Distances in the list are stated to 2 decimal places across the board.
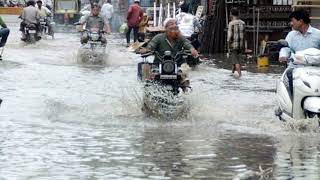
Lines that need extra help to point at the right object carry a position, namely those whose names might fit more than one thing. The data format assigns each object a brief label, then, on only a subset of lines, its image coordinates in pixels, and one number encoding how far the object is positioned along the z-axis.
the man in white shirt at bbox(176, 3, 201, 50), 23.47
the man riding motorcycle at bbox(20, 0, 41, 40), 29.50
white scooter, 10.35
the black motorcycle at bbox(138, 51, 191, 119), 11.81
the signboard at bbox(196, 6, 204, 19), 29.92
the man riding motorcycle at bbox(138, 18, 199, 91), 12.12
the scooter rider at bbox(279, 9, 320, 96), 11.05
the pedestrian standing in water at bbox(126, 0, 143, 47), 31.42
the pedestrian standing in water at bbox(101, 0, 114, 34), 39.12
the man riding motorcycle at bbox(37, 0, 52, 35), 33.53
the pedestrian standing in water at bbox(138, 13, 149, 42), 32.31
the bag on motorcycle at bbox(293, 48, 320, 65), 10.67
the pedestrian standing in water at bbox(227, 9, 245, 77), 19.66
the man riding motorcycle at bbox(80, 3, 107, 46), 22.39
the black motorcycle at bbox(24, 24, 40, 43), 29.30
